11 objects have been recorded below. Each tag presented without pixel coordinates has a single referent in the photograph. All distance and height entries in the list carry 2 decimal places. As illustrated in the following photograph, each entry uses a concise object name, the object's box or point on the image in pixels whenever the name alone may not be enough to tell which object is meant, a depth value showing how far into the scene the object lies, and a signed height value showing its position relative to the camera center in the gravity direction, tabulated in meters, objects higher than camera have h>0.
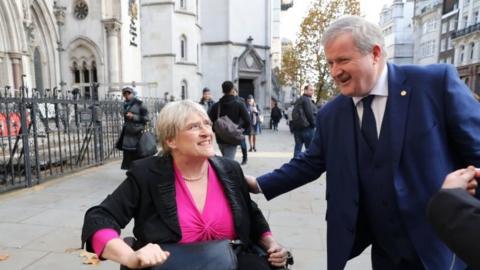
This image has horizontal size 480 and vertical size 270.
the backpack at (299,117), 8.34 -0.60
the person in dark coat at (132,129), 6.36 -0.68
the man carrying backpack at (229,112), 6.54 -0.40
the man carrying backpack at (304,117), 8.32 -0.60
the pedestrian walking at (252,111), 12.09 -0.83
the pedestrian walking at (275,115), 21.20 -1.40
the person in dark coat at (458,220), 0.94 -0.36
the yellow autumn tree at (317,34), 20.38 +3.37
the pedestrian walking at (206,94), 9.11 -0.08
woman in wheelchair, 1.86 -0.62
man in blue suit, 1.63 -0.25
